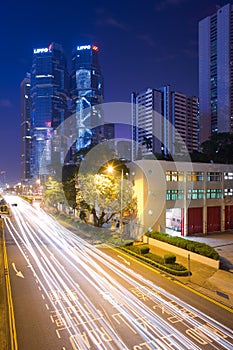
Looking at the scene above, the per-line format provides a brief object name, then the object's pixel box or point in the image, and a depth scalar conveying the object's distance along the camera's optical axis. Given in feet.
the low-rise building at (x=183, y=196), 95.25
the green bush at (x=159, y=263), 58.29
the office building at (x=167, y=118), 492.54
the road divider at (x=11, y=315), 33.63
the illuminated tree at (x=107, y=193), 93.81
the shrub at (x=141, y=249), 72.13
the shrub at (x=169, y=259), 62.90
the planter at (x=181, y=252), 64.77
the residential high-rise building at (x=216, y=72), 387.55
